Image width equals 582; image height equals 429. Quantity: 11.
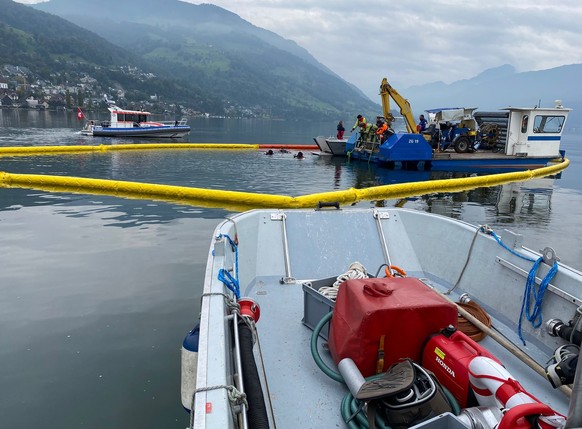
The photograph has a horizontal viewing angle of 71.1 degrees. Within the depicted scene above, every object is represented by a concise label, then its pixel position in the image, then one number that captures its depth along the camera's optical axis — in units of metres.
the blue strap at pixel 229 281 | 3.52
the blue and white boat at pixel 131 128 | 34.84
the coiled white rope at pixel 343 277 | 4.21
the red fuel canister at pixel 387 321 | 3.07
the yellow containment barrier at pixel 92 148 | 21.55
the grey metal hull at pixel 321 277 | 3.10
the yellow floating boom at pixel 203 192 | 12.11
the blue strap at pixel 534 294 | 3.97
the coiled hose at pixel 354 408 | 2.75
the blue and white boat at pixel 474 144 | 22.45
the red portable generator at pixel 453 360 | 2.90
